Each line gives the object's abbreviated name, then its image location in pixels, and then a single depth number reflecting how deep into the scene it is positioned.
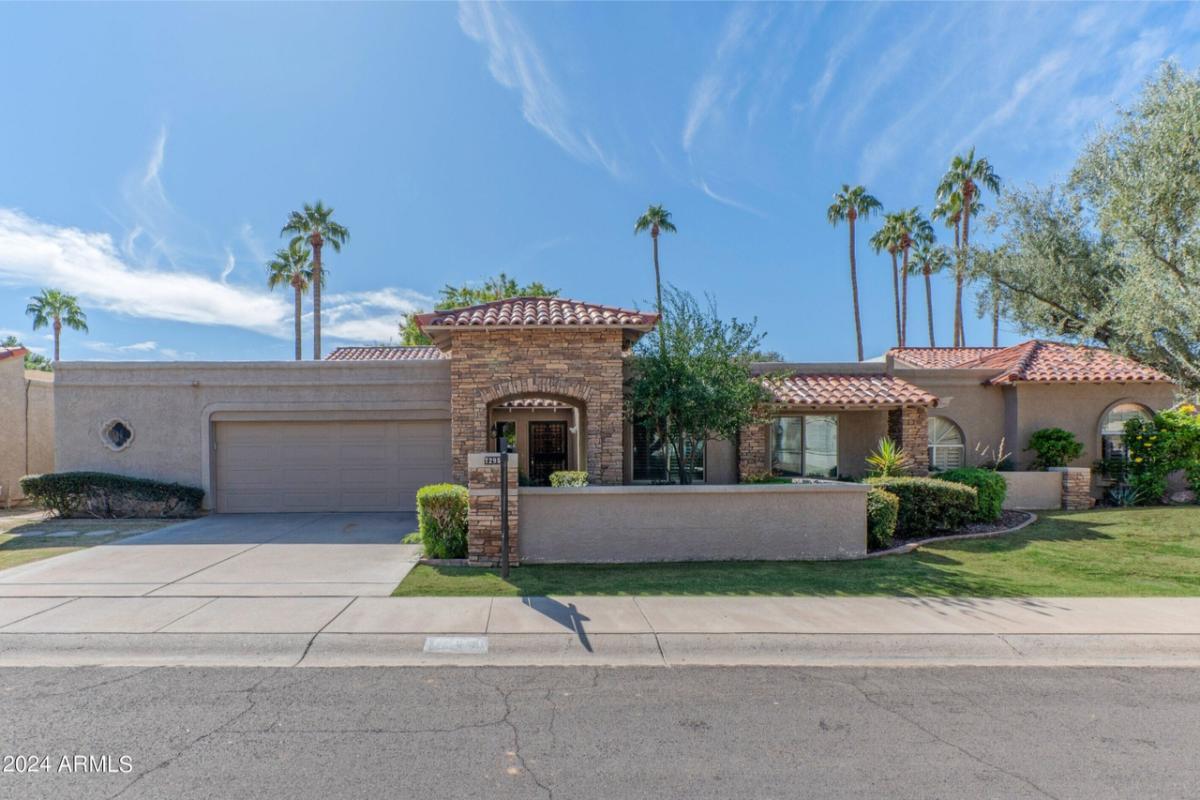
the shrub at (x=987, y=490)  11.80
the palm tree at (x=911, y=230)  35.00
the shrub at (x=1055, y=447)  14.28
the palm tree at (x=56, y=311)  42.56
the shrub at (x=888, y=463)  12.22
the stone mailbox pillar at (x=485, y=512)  8.62
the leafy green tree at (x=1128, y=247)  9.17
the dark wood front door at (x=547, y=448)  18.23
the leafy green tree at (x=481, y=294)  32.47
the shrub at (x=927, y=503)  10.86
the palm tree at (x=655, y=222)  39.78
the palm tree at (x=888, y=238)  35.12
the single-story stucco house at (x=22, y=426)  15.94
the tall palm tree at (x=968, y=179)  29.25
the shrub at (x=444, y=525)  8.97
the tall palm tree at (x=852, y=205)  34.16
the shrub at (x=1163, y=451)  13.82
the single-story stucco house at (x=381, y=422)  13.42
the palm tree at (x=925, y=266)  35.28
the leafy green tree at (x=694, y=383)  10.58
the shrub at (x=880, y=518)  9.96
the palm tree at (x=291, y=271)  31.34
